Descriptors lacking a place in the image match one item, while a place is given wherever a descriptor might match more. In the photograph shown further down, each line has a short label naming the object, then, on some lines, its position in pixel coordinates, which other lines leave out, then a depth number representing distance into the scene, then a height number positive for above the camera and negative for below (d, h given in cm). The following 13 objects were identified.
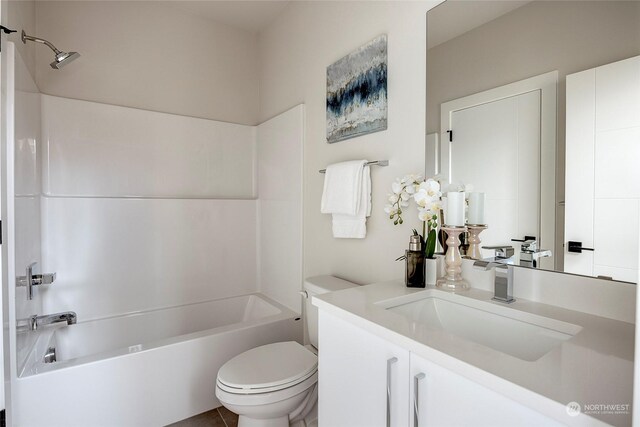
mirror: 87 +28
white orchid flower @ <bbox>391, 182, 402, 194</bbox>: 137 +9
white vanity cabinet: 64 -44
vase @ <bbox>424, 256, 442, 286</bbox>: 130 -25
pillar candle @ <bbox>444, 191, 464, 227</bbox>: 123 -1
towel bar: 153 +22
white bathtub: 150 -84
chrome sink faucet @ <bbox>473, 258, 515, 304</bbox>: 106 -24
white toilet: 137 -75
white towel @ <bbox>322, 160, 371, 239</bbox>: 160 -3
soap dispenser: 125 -22
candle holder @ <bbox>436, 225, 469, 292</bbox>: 122 -21
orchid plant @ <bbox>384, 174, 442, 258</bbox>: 122 +2
